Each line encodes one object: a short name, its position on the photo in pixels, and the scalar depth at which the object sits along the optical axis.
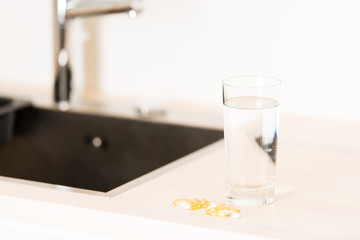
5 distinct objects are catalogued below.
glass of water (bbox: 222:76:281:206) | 1.12
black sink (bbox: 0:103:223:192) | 1.50
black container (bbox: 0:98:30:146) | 1.54
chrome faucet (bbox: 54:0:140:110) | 1.51
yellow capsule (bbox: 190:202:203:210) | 1.10
